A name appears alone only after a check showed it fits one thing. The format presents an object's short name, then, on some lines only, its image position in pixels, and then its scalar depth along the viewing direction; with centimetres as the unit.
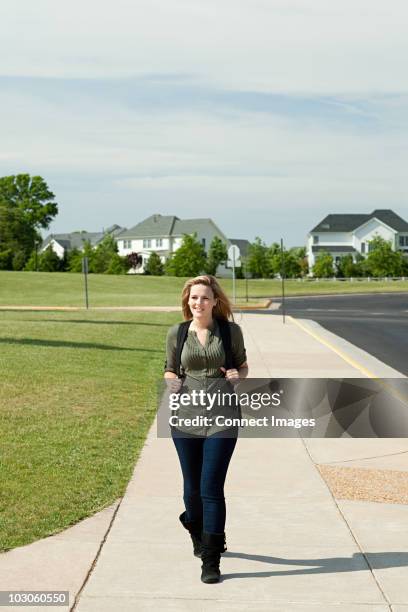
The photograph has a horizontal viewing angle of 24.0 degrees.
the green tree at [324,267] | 12700
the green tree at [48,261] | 11673
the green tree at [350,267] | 12369
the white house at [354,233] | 14200
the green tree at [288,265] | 12650
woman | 567
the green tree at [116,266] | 11800
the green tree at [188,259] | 11181
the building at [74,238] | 16516
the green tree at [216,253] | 12394
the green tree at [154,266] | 12050
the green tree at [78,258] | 11669
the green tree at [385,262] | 11938
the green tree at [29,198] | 12700
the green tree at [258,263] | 12581
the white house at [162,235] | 14300
